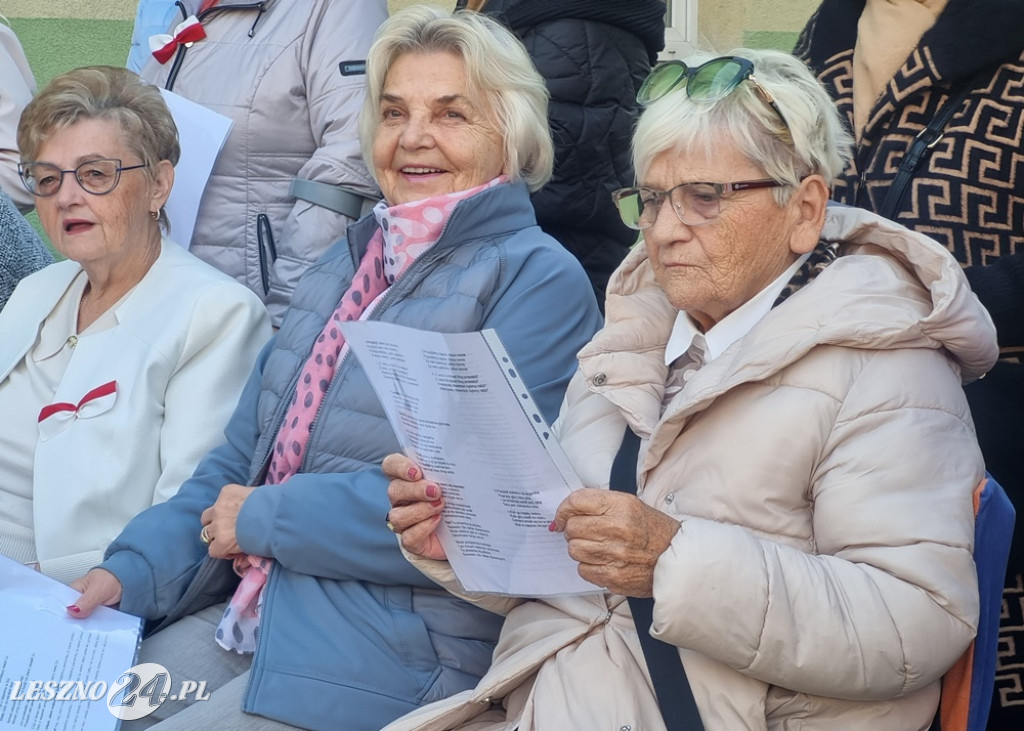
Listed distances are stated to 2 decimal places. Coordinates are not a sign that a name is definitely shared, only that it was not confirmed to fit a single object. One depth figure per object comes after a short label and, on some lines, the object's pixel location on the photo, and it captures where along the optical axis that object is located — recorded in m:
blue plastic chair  4.12
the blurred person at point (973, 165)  5.43
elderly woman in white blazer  6.52
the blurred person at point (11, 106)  8.57
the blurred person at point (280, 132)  7.32
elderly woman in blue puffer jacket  5.33
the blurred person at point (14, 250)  8.12
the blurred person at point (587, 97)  7.01
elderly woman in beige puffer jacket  3.93
